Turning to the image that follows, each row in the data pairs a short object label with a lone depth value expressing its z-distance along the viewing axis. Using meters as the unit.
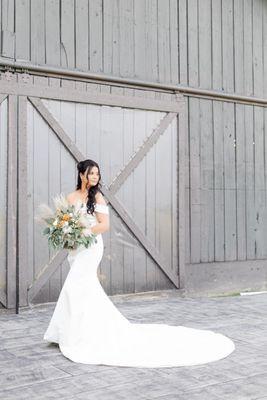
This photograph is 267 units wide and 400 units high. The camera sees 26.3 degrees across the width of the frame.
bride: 4.68
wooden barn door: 7.04
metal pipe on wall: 7.02
